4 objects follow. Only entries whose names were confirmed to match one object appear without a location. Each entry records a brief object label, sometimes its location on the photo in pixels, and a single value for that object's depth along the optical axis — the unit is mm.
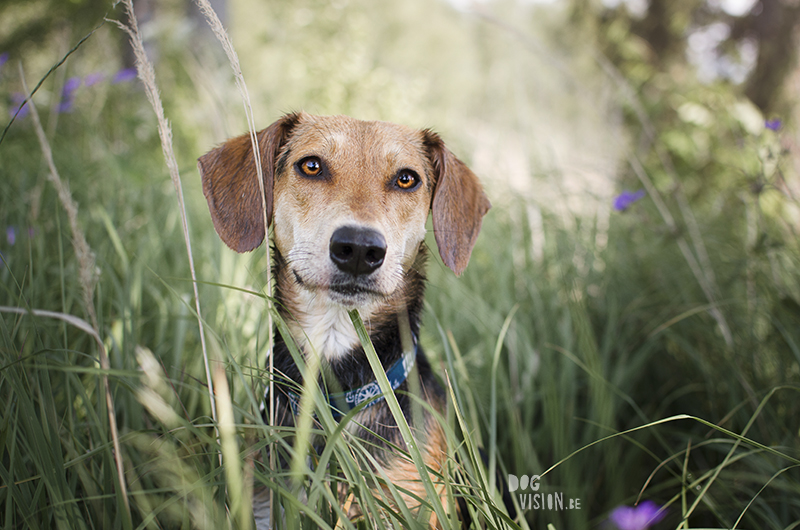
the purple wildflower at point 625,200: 814
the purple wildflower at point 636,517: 612
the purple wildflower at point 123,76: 1053
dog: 636
